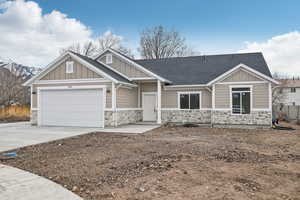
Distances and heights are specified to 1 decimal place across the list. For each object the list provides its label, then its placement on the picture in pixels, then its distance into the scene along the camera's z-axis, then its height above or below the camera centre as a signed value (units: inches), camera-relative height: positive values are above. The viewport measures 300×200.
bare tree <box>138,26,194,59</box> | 1322.6 +355.1
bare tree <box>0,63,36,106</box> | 842.5 +58.6
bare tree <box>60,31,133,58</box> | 1412.6 +373.4
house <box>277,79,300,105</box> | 1573.6 +68.6
